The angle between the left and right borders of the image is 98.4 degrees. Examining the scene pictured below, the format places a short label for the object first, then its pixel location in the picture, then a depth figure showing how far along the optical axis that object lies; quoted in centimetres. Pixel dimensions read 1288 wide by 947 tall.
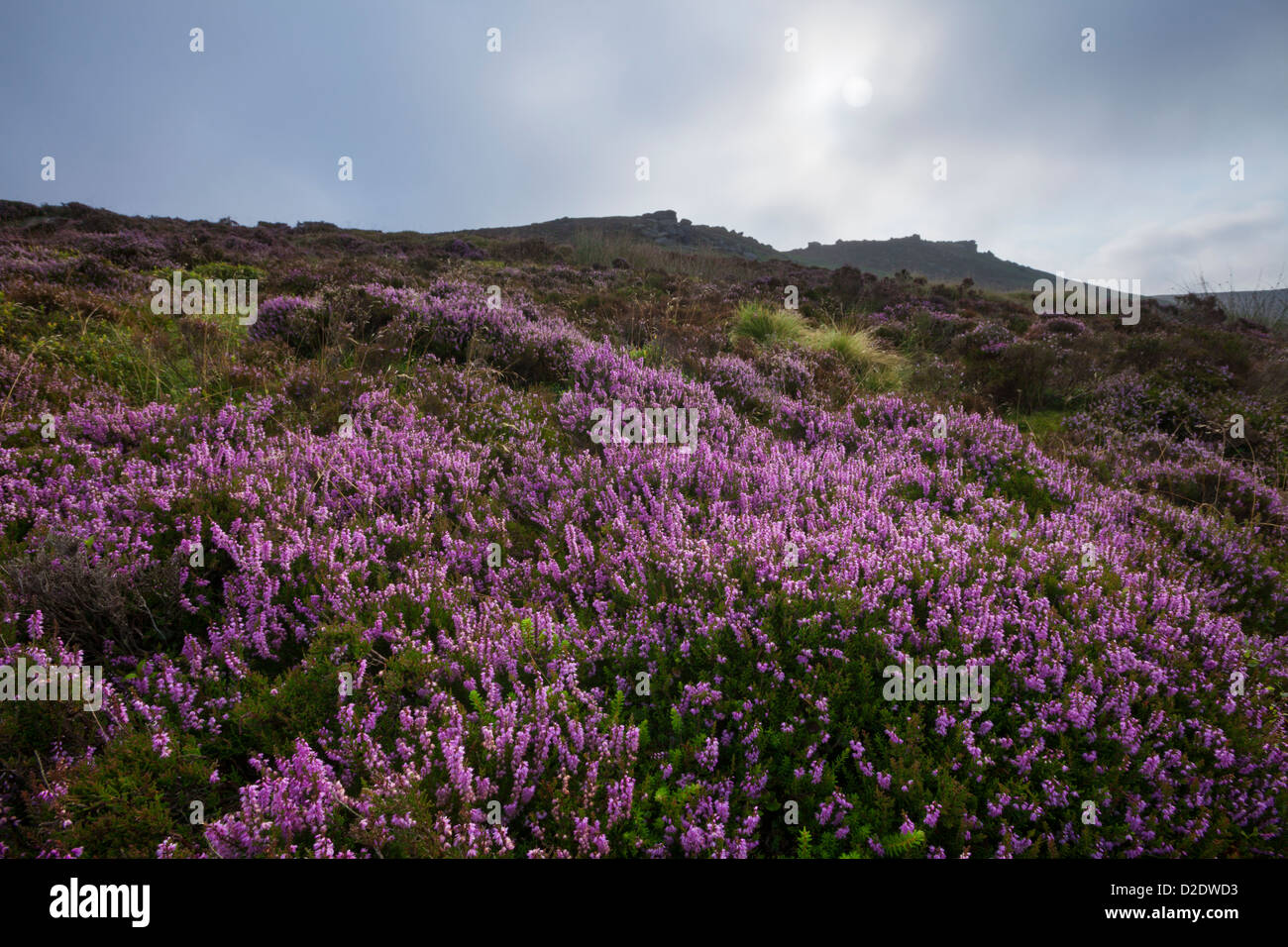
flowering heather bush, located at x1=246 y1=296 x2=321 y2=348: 725
